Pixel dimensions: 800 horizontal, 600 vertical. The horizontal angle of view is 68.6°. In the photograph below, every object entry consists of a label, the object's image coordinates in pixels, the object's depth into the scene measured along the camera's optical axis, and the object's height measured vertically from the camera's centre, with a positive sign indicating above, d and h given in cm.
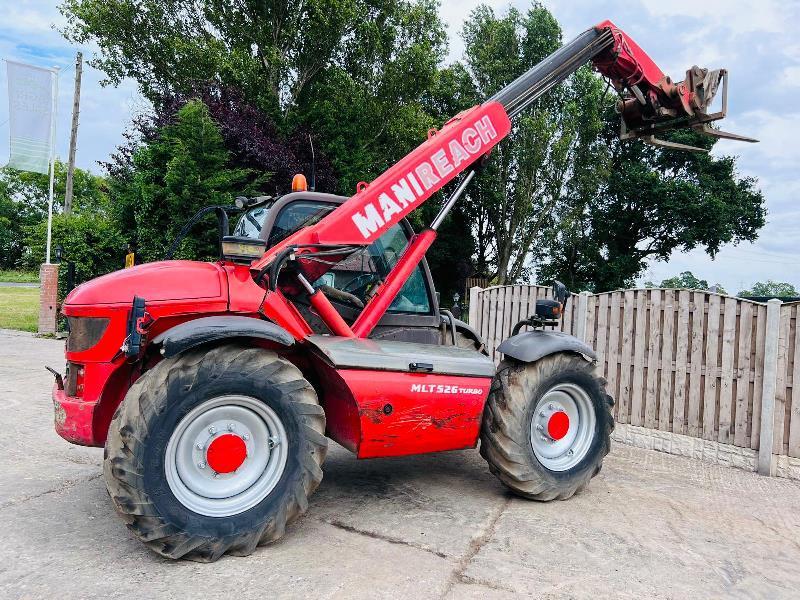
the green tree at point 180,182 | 1290 +261
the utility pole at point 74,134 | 2038 +582
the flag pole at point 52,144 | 1448 +375
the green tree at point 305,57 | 1884 +827
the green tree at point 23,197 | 5716 +934
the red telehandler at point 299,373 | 304 -41
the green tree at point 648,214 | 2667 +514
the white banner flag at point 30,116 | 1437 +436
